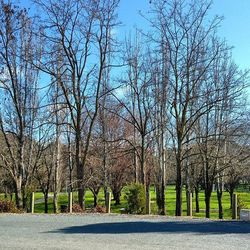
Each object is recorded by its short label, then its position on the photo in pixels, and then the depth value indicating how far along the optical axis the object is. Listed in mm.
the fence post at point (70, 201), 18000
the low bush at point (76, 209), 18250
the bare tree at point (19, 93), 23375
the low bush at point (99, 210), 19353
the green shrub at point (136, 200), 18031
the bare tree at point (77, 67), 21703
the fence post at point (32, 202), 18822
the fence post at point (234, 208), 16639
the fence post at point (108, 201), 18188
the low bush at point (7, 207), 17266
